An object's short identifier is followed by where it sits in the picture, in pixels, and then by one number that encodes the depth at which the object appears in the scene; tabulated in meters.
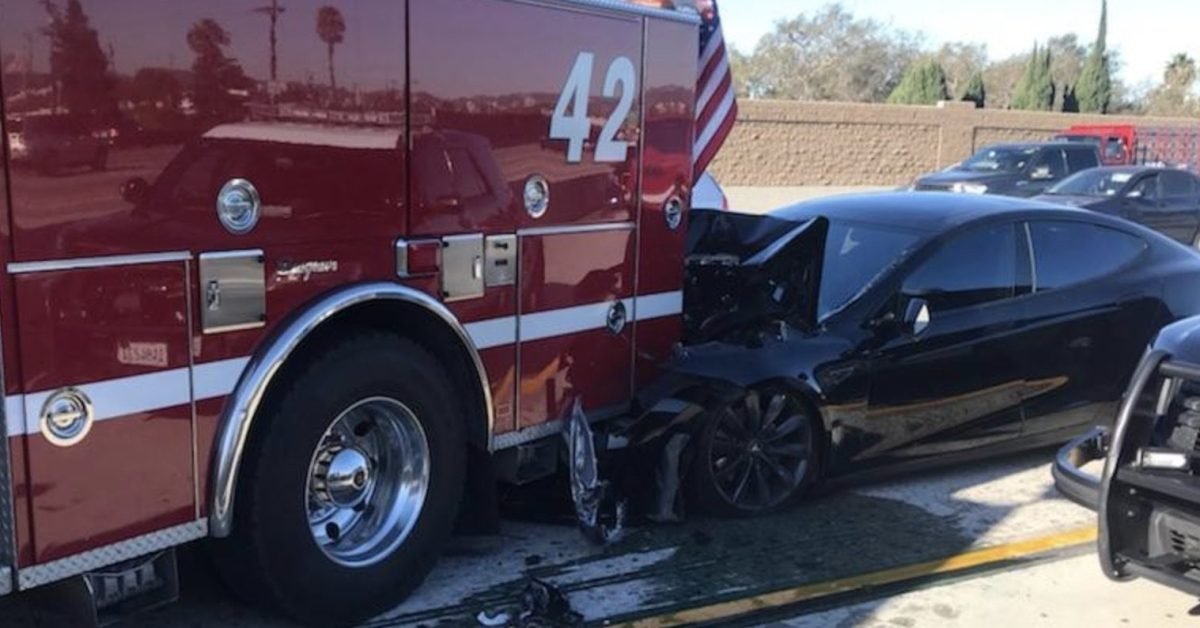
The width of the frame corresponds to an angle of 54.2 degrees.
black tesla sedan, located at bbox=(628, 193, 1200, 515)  5.41
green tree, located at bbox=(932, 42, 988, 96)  76.62
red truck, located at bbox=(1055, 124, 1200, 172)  26.42
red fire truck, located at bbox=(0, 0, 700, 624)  3.25
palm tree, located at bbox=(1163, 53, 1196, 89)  72.56
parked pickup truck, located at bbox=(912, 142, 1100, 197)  20.83
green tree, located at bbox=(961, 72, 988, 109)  54.09
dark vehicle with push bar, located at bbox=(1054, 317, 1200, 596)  3.89
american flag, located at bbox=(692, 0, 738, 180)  5.93
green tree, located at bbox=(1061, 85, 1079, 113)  58.88
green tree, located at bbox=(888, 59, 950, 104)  53.47
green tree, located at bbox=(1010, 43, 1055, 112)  58.88
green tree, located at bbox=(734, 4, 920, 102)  68.19
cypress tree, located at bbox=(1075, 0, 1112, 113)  61.94
